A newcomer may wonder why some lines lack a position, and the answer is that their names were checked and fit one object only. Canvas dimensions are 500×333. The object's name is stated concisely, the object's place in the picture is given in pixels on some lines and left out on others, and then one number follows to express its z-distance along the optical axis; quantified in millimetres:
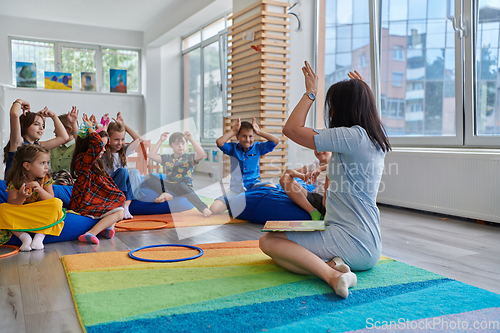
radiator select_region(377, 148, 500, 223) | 3355
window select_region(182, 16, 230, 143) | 7902
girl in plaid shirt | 2807
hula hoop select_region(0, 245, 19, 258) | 2230
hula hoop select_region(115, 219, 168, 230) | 2993
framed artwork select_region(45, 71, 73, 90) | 8773
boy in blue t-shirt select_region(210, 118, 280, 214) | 3650
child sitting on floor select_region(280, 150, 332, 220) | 3076
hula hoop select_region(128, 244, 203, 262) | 2104
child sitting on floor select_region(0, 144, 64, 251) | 2381
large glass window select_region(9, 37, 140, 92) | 8664
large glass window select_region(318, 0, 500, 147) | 3645
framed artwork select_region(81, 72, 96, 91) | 9133
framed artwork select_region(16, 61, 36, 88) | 8531
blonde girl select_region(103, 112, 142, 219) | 3348
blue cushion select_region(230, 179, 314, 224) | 3129
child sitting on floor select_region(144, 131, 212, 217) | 3734
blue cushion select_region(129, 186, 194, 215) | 3596
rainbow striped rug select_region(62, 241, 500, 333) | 1388
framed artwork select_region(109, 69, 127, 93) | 9414
